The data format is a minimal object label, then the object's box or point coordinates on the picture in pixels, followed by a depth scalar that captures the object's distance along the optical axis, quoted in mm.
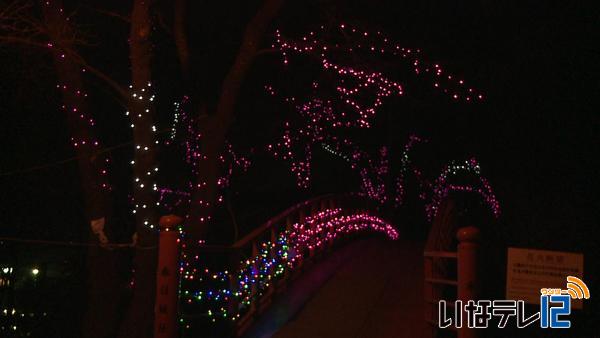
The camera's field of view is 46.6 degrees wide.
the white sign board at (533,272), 6332
